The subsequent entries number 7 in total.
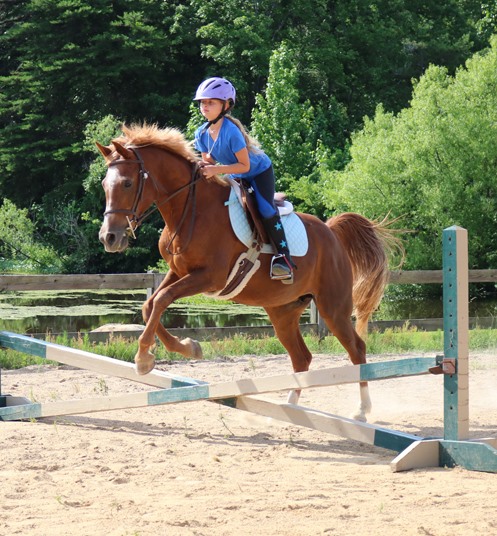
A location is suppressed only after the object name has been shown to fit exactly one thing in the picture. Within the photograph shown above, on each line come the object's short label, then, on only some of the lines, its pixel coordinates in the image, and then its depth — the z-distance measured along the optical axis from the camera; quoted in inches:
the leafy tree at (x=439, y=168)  1880.1
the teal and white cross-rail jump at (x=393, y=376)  400.3
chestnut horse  465.4
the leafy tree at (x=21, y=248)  2762.4
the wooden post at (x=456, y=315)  399.1
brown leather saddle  511.2
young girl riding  495.2
